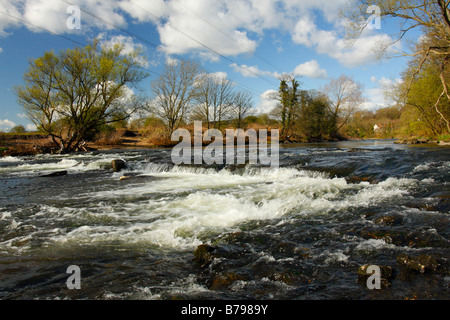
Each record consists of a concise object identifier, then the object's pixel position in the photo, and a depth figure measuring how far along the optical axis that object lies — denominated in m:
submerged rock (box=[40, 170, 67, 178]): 12.32
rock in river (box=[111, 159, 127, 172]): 13.62
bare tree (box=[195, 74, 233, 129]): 36.72
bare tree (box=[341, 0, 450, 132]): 11.71
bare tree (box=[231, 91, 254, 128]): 39.16
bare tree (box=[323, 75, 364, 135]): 40.00
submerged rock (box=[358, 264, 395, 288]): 2.75
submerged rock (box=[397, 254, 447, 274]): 2.92
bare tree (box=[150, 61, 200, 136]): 32.66
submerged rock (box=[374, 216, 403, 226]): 4.45
